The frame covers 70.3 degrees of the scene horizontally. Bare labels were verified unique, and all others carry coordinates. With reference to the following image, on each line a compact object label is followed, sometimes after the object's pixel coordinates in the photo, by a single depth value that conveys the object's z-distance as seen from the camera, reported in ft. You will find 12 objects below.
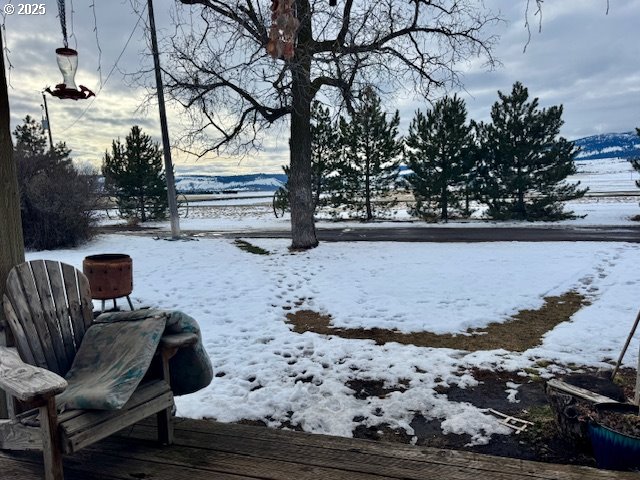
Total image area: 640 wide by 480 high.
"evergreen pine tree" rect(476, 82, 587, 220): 53.01
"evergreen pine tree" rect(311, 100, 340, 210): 60.18
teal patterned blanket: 7.19
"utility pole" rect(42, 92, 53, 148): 76.41
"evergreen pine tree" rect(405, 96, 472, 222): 56.59
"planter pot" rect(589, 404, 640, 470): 8.00
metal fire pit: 18.54
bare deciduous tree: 30.48
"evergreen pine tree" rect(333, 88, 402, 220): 60.75
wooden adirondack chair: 6.71
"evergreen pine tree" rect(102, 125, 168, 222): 70.69
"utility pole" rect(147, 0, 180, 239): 41.27
